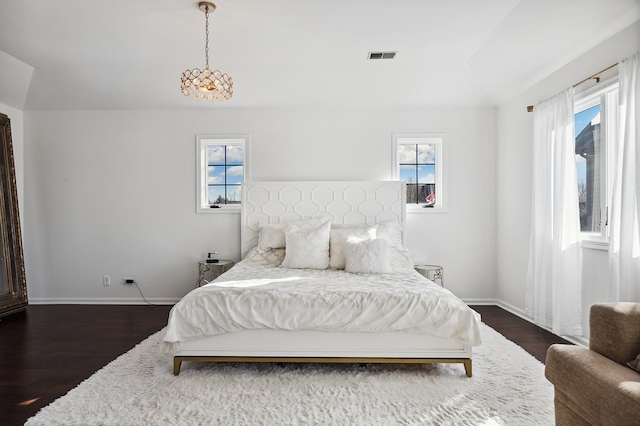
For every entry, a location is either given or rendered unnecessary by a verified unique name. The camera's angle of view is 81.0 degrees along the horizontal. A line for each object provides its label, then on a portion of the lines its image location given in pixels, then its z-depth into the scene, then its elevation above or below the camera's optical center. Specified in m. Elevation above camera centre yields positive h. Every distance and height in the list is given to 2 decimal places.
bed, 2.66 -0.89
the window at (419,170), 4.95 +0.38
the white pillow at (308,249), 3.88 -0.52
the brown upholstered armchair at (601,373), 1.40 -0.73
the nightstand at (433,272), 4.38 -0.87
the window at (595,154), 3.05 +0.36
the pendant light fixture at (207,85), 2.89 +0.91
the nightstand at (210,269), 4.54 -0.85
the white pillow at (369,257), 3.61 -0.57
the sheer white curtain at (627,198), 2.57 -0.02
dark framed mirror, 4.42 -0.39
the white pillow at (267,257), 4.18 -0.65
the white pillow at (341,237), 3.88 -0.41
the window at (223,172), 5.04 +0.39
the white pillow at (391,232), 4.32 -0.39
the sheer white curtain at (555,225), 3.27 -0.26
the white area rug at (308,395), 2.11 -1.24
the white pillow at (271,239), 4.34 -0.45
